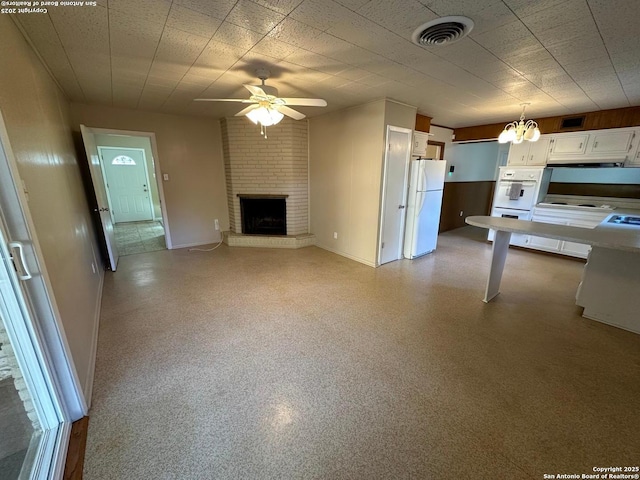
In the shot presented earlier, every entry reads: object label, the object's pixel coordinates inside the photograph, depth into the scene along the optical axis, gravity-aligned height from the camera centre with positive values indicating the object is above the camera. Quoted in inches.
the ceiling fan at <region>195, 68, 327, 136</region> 92.7 +26.1
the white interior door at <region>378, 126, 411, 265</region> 149.0 -10.1
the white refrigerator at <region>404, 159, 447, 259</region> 163.8 -18.8
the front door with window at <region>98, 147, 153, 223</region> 265.3 -8.5
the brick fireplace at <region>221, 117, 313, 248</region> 185.6 +7.9
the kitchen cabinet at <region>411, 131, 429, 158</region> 170.1 +20.9
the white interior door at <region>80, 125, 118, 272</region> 138.1 -10.3
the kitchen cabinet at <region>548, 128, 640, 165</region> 149.4 +17.5
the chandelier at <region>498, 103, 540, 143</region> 130.0 +20.8
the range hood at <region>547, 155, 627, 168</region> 153.7 +9.2
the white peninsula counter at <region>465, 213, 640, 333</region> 92.3 -35.3
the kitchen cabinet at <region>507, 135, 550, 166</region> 179.3 +16.2
